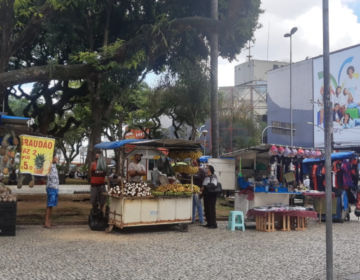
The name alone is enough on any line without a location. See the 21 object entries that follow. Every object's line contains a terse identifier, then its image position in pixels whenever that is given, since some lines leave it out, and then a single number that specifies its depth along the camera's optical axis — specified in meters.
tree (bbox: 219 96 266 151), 39.12
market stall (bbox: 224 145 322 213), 12.65
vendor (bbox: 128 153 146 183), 11.70
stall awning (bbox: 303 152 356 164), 14.13
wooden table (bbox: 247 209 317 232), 11.77
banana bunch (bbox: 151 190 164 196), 11.09
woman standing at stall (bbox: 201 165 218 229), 12.08
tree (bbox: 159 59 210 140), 19.06
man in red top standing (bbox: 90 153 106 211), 11.48
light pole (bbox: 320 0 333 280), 5.64
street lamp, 31.87
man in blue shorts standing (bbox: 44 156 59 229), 11.05
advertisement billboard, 36.97
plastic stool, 11.73
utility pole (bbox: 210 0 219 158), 15.84
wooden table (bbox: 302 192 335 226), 13.30
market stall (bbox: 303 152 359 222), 13.97
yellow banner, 9.95
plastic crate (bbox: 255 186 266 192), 12.55
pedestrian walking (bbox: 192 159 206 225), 12.73
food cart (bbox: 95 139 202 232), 10.71
